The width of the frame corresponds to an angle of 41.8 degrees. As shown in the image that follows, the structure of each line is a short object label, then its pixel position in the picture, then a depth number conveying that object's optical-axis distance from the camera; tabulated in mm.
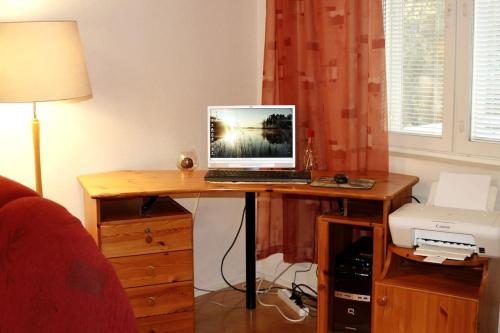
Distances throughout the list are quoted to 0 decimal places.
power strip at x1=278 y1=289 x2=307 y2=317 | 3277
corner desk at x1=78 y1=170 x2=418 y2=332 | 2617
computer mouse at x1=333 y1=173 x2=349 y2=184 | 2719
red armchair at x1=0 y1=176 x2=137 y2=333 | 1105
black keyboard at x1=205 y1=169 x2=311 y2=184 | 2766
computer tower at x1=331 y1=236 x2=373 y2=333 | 2807
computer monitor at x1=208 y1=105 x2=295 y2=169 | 2994
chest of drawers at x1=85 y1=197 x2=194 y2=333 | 2662
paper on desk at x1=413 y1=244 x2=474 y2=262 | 2371
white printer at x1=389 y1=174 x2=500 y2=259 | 2332
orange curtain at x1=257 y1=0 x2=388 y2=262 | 3004
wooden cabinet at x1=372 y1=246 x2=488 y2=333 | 2311
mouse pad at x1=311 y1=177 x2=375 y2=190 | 2672
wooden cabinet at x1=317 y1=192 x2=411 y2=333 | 2619
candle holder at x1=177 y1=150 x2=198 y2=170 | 3123
